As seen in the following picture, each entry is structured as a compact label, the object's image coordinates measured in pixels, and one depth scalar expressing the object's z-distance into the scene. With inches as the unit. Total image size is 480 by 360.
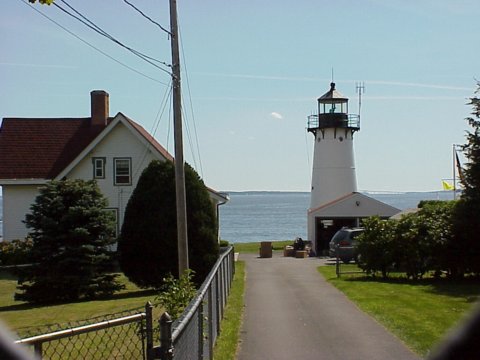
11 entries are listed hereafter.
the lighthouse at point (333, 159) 2084.2
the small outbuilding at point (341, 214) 1824.6
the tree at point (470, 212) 1011.9
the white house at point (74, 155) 1541.6
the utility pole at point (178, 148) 745.6
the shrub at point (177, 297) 506.8
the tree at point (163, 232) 964.6
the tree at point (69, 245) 1022.4
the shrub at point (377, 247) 1082.7
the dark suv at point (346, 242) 1491.1
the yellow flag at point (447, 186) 2126.4
